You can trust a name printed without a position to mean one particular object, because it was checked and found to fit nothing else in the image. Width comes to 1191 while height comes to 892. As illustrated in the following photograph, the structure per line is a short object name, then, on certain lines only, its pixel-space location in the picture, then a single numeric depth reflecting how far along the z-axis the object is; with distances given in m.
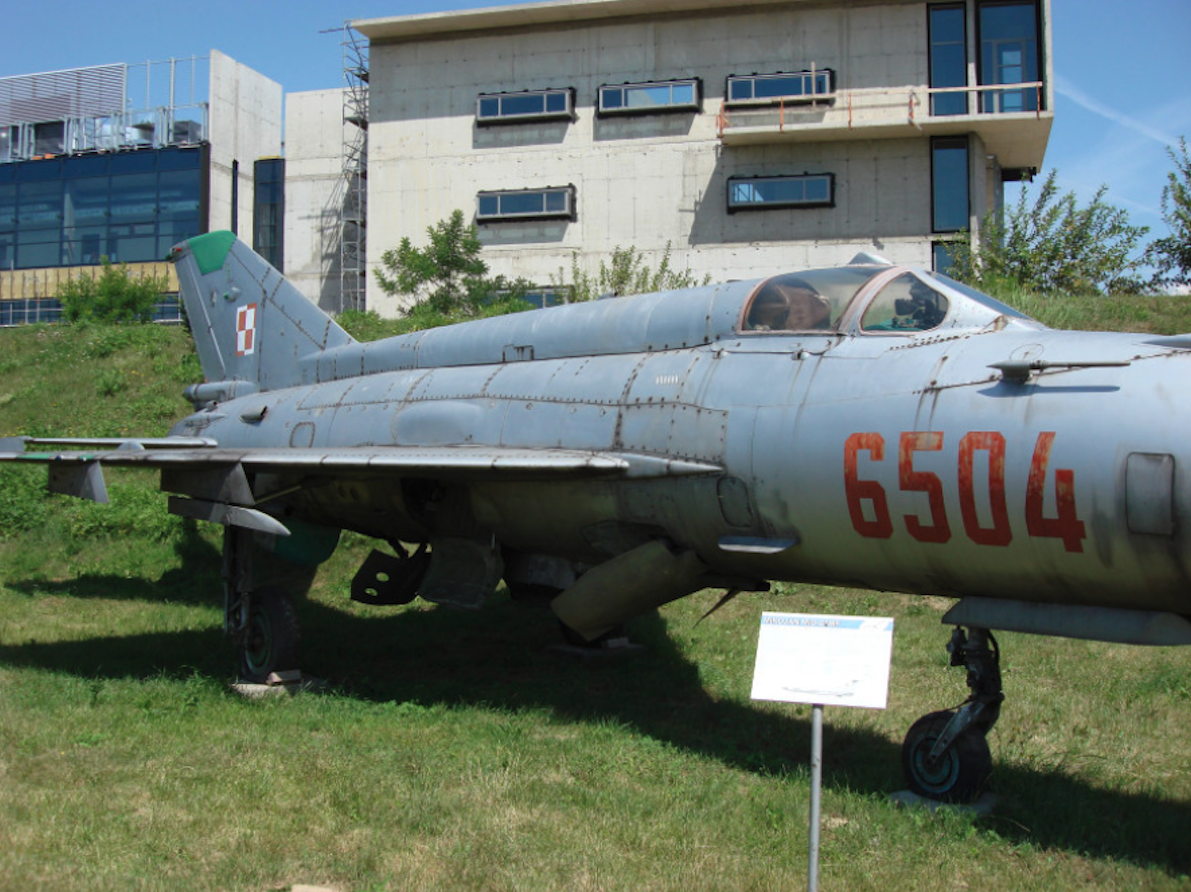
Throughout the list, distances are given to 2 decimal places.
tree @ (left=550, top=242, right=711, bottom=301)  21.62
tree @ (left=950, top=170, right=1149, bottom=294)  21.52
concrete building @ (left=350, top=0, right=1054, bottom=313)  24.86
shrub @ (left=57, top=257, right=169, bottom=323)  30.91
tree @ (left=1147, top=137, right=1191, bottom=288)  23.64
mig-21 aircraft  5.28
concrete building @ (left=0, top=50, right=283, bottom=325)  43.00
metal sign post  4.39
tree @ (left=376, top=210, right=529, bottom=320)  25.17
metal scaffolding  34.28
